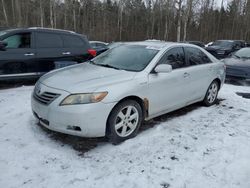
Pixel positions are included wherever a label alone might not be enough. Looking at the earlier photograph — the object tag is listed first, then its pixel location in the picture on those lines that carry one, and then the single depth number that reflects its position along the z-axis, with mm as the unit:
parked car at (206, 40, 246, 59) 13315
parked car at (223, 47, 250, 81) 6858
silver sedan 2708
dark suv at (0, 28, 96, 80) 5035
